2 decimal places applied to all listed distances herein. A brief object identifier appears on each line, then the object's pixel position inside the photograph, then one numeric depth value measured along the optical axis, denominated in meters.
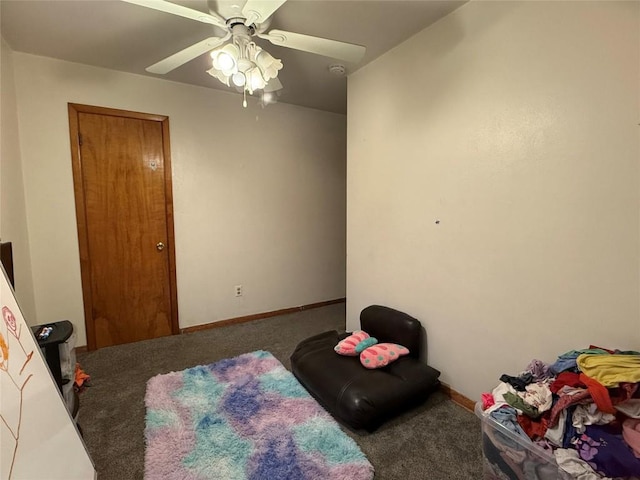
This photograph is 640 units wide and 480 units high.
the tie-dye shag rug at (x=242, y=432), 1.57
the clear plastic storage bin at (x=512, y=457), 1.25
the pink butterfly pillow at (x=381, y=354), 2.11
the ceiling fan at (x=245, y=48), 1.56
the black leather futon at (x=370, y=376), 1.85
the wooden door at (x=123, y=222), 2.82
